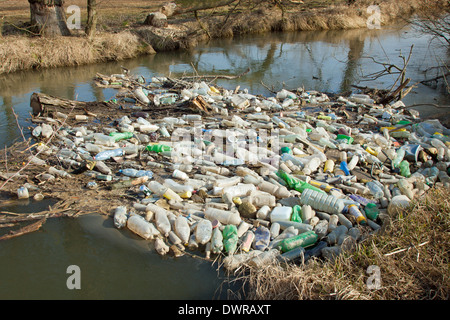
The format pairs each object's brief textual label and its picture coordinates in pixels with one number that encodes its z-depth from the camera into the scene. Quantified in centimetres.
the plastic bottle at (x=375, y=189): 447
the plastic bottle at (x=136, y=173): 474
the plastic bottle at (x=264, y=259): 321
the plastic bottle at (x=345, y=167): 501
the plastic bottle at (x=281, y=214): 389
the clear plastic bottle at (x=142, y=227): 365
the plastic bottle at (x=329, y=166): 504
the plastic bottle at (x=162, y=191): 420
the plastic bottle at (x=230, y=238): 347
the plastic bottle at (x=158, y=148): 538
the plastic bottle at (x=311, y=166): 491
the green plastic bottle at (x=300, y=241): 348
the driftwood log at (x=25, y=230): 359
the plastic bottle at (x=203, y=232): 361
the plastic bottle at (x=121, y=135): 579
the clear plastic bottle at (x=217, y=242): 350
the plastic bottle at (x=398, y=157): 529
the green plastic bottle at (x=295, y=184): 444
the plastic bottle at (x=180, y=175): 465
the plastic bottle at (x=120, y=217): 379
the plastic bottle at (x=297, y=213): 391
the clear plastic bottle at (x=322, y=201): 404
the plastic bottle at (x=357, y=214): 390
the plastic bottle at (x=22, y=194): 421
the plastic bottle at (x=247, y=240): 349
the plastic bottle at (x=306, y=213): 392
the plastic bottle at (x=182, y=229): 364
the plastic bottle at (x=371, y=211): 403
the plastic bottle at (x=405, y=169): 505
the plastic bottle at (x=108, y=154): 513
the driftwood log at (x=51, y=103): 691
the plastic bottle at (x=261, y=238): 354
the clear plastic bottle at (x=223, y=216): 384
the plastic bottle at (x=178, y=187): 436
